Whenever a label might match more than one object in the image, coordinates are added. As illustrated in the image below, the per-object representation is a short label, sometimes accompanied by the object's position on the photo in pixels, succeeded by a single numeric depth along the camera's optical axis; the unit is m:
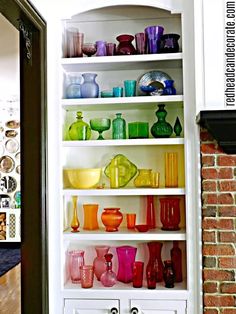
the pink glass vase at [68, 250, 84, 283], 3.25
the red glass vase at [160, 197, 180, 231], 3.21
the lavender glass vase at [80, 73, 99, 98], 3.23
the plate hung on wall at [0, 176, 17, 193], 8.05
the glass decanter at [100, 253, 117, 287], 3.14
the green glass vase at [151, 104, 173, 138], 3.20
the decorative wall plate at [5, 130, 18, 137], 8.09
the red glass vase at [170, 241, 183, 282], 3.22
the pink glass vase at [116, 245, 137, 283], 3.24
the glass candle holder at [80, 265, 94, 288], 3.13
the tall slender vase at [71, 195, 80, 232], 3.25
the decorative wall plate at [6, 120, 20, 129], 8.12
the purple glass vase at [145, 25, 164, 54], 3.17
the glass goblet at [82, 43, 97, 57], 3.23
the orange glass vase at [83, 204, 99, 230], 3.31
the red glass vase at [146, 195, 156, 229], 3.30
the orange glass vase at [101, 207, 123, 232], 3.21
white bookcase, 3.05
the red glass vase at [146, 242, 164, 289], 3.12
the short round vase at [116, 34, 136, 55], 3.21
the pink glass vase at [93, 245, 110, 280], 3.26
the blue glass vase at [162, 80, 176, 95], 3.18
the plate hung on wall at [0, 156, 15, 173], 8.09
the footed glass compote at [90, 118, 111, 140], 3.25
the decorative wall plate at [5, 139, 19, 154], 8.07
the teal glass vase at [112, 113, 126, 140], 3.24
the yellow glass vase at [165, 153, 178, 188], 3.21
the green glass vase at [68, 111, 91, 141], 3.24
